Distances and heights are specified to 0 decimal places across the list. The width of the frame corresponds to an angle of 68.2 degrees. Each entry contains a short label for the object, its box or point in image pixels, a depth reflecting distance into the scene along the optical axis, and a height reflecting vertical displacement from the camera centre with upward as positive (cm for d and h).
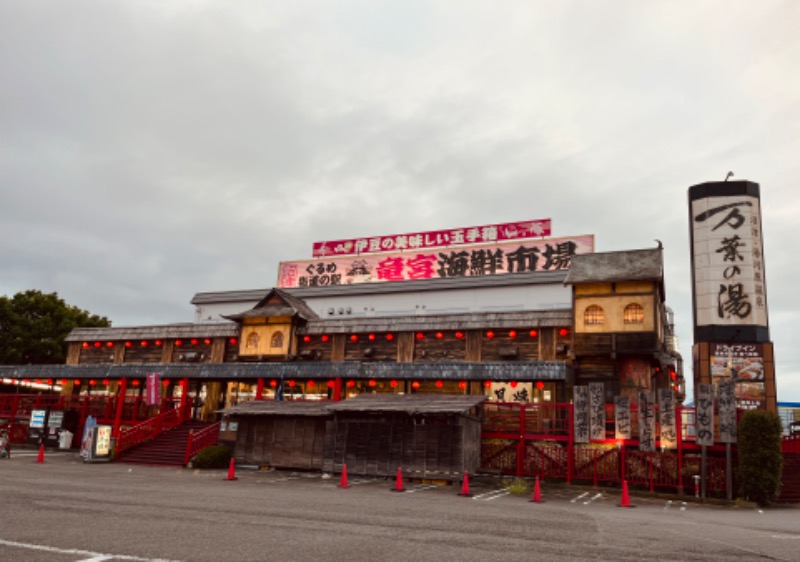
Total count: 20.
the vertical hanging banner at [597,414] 2305 -1
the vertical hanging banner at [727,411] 2064 +31
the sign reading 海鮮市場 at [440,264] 4331 +1109
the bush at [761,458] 1989 -120
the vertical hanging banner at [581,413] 2333 +0
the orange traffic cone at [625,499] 1812 -253
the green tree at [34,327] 5034 +504
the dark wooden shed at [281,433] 2561 -155
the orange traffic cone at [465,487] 1882 -249
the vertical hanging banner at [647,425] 2183 -31
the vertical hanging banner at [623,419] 2278 -15
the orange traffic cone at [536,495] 1816 -254
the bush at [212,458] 2661 -280
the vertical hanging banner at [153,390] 3153 +8
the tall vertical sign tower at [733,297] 3103 +649
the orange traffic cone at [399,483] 1970 -260
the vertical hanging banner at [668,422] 2208 -16
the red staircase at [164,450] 2858 -283
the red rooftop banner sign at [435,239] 4584 +1337
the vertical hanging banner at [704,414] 2081 +17
